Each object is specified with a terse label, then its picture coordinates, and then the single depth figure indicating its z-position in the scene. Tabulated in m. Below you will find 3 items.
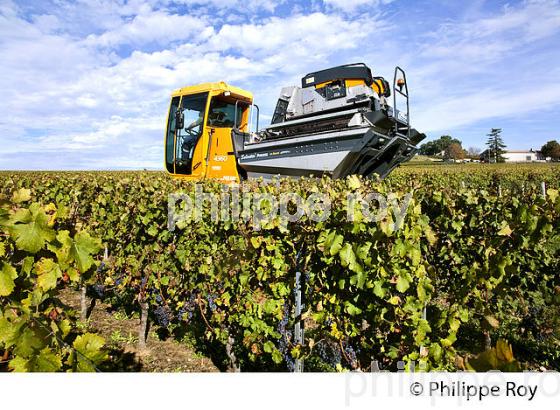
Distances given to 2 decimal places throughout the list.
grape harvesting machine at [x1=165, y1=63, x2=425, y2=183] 7.06
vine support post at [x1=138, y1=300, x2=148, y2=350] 4.50
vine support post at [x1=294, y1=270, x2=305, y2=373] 2.76
